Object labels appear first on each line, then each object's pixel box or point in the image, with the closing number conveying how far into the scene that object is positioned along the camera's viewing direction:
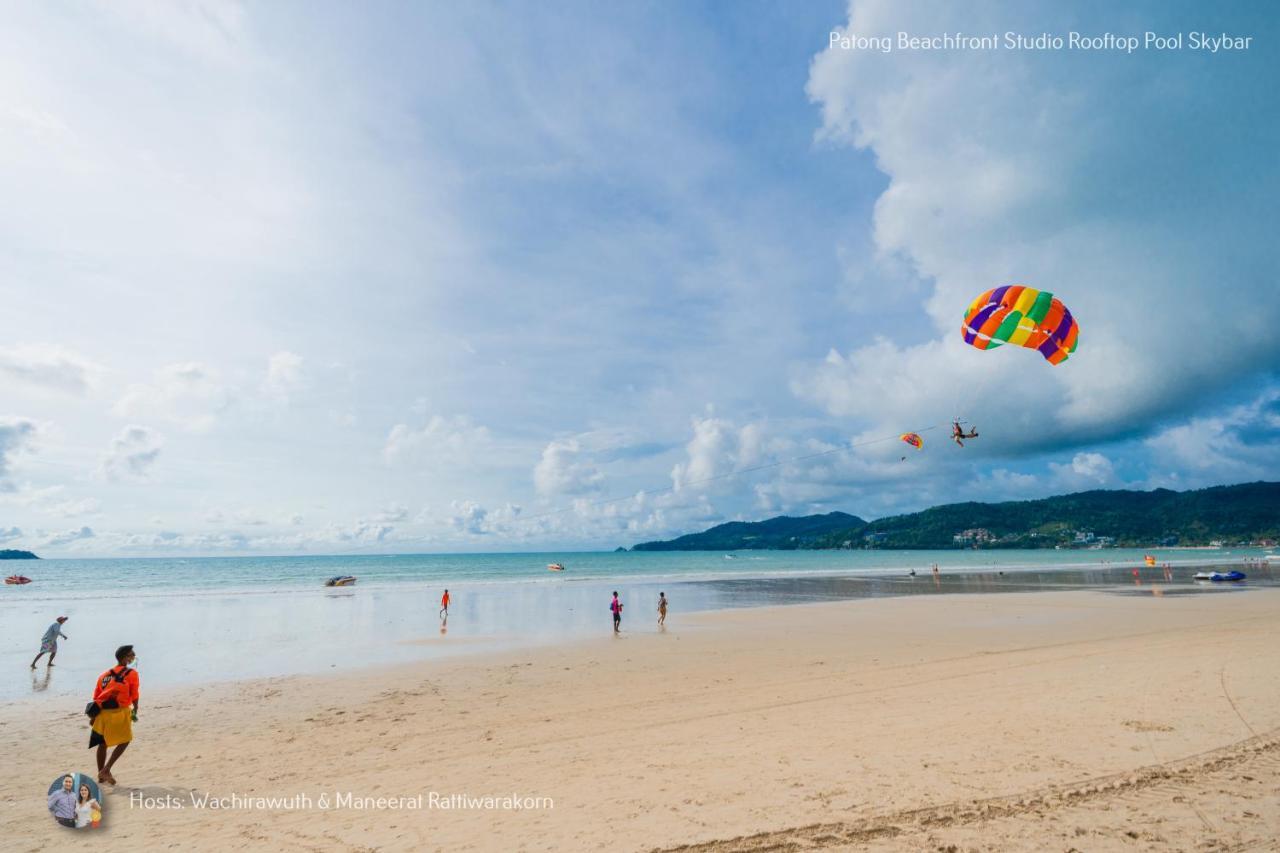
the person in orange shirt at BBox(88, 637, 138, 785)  7.47
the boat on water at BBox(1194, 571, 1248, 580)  40.31
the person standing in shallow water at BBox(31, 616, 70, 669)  15.57
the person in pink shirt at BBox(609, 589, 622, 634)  20.92
